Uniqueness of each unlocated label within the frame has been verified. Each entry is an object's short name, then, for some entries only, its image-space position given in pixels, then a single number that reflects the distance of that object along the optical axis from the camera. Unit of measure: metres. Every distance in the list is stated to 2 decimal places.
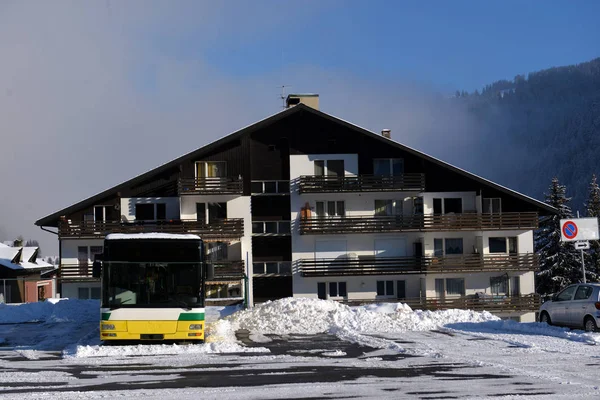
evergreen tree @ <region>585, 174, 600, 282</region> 57.00
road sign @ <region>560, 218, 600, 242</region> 28.72
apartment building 47.94
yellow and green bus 21.14
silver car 23.91
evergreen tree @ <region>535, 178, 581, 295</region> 57.97
